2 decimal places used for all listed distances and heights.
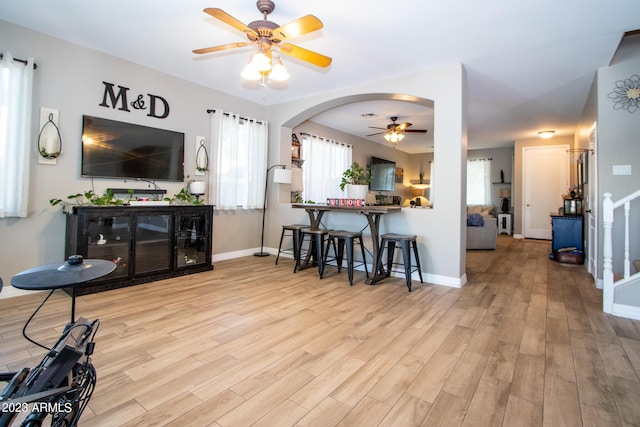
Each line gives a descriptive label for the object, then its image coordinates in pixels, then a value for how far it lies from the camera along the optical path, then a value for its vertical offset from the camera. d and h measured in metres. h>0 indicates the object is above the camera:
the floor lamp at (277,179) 5.11 +0.64
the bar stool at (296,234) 4.41 -0.25
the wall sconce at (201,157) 4.57 +0.88
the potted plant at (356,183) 4.09 +0.49
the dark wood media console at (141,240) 3.18 -0.30
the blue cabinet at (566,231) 5.32 -0.15
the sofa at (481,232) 6.27 -0.22
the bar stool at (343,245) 3.66 -0.35
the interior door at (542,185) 7.60 +0.93
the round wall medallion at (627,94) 3.55 +1.51
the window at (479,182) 9.25 +1.18
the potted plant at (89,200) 3.29 +0.14
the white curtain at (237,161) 4.77 +0.90
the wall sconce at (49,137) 3.22 +0.79
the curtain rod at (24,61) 3.00 +1.50
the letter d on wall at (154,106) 4.09 +1.45
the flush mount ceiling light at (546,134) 7.05 +2.06
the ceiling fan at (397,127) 6.15 +1.86
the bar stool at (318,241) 3.98 -0.30
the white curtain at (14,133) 2.97 +0.77
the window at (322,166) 6.57 +1.18
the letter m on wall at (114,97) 3.68 +1.41
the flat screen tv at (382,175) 8.67 +1.29
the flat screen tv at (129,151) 3.54 +0.79
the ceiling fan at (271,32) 2.37 +1.53
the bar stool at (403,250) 3.54 -0.37
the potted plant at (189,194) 4.16 +0.29
